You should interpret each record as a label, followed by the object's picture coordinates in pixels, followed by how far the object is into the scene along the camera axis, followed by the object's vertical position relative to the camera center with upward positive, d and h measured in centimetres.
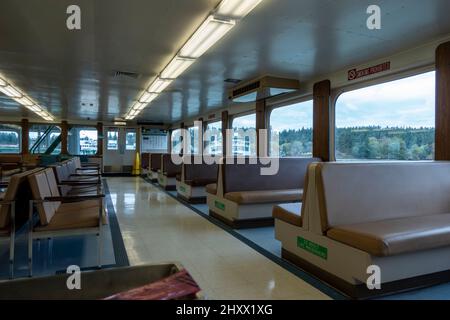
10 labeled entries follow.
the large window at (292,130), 672 +61
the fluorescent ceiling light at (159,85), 609 +151
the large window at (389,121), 432 +56
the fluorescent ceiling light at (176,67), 473 +148
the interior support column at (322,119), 570 +69
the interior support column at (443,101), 376 +68
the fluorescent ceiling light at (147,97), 763 +156
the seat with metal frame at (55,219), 271 -61
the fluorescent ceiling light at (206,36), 333 +145
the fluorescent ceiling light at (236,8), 287 +144
